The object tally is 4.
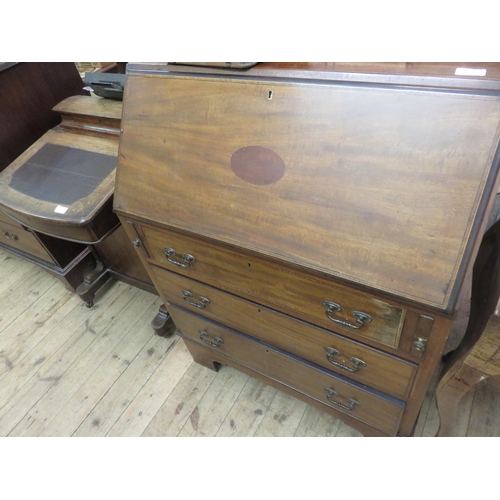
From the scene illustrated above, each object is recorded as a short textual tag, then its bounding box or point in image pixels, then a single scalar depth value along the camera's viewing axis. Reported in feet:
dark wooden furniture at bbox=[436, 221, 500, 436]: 2.44
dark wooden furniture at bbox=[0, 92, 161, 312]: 4.19
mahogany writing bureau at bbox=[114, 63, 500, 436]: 2.08
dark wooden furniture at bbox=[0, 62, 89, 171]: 5.08
